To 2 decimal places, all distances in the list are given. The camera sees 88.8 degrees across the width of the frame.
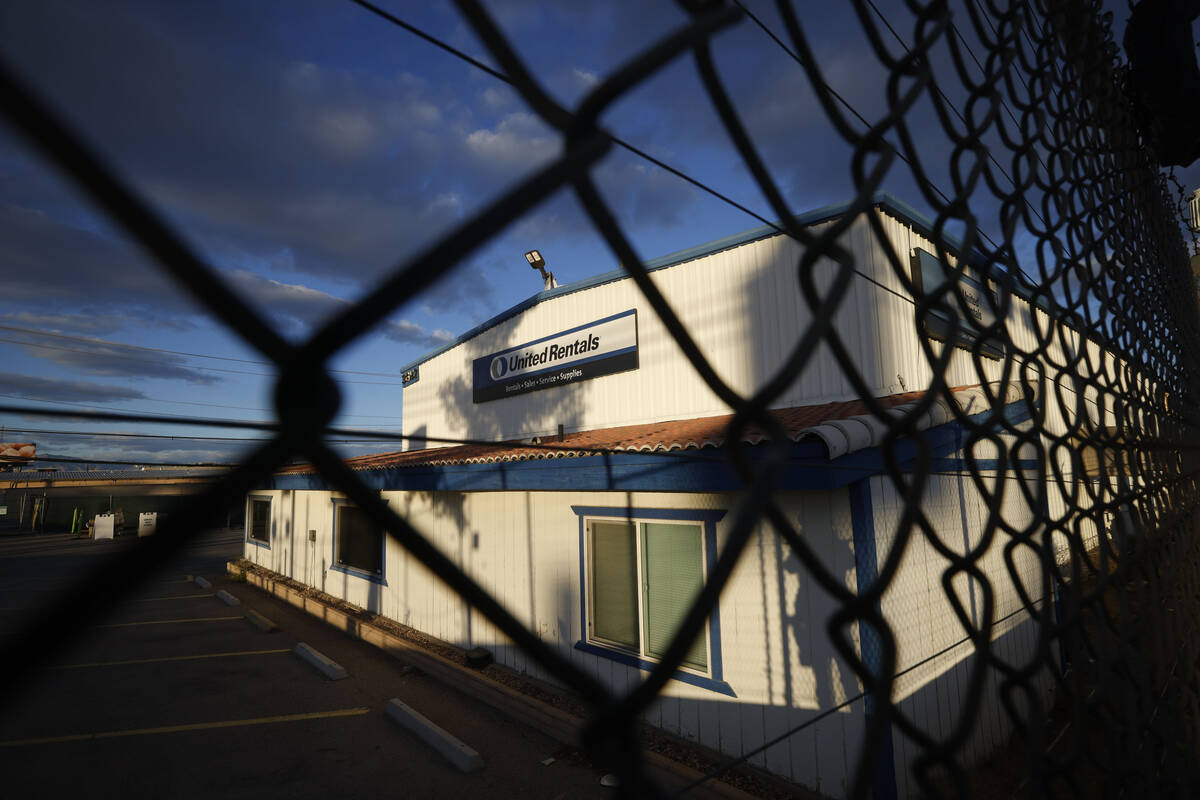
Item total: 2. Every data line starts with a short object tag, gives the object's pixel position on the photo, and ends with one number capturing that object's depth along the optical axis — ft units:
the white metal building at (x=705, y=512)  17.43
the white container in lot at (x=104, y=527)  99.40
